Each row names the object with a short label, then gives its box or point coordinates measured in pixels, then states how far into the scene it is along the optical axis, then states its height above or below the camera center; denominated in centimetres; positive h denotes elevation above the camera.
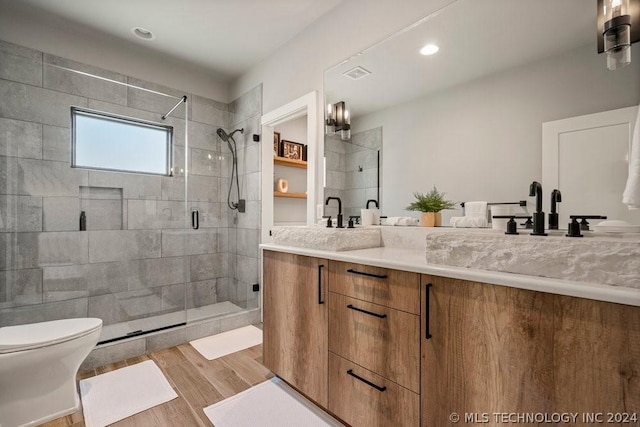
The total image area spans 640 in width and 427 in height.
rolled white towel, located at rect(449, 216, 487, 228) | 150 -4
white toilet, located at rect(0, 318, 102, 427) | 144 -80
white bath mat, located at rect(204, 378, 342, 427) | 154 -110
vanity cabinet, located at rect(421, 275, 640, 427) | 73 -41
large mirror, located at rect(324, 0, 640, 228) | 122 +60
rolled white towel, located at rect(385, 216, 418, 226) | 179 -4
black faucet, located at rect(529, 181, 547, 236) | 110 -1
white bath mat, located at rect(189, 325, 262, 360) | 232 -110
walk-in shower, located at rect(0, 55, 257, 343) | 225 -1
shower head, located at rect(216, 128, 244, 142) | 331 +93
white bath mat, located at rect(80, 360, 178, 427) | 160 -109
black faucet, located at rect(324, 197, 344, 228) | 218 +9
